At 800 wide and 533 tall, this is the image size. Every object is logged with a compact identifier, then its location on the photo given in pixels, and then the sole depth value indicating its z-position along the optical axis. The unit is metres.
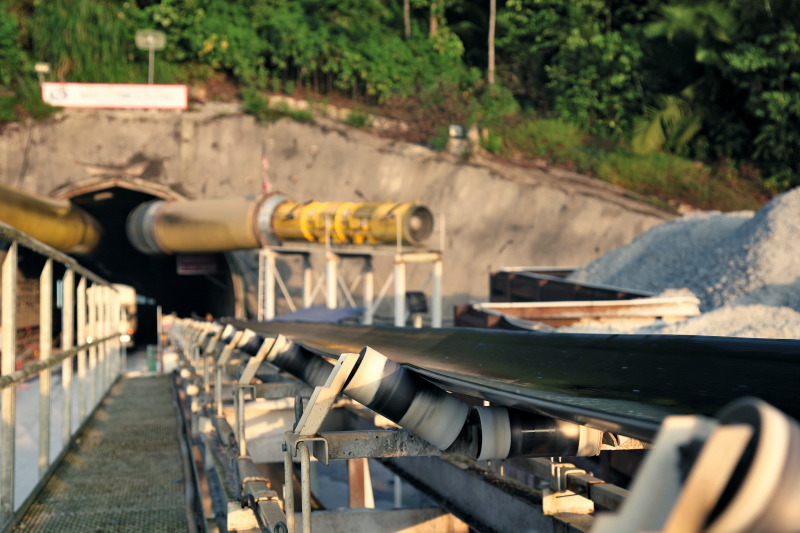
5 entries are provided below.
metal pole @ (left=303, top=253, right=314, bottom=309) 21.47
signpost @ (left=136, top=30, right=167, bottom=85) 32.59
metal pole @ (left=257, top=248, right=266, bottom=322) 22.13
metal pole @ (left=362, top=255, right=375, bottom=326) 20.07
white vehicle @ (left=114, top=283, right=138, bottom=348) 29.22
